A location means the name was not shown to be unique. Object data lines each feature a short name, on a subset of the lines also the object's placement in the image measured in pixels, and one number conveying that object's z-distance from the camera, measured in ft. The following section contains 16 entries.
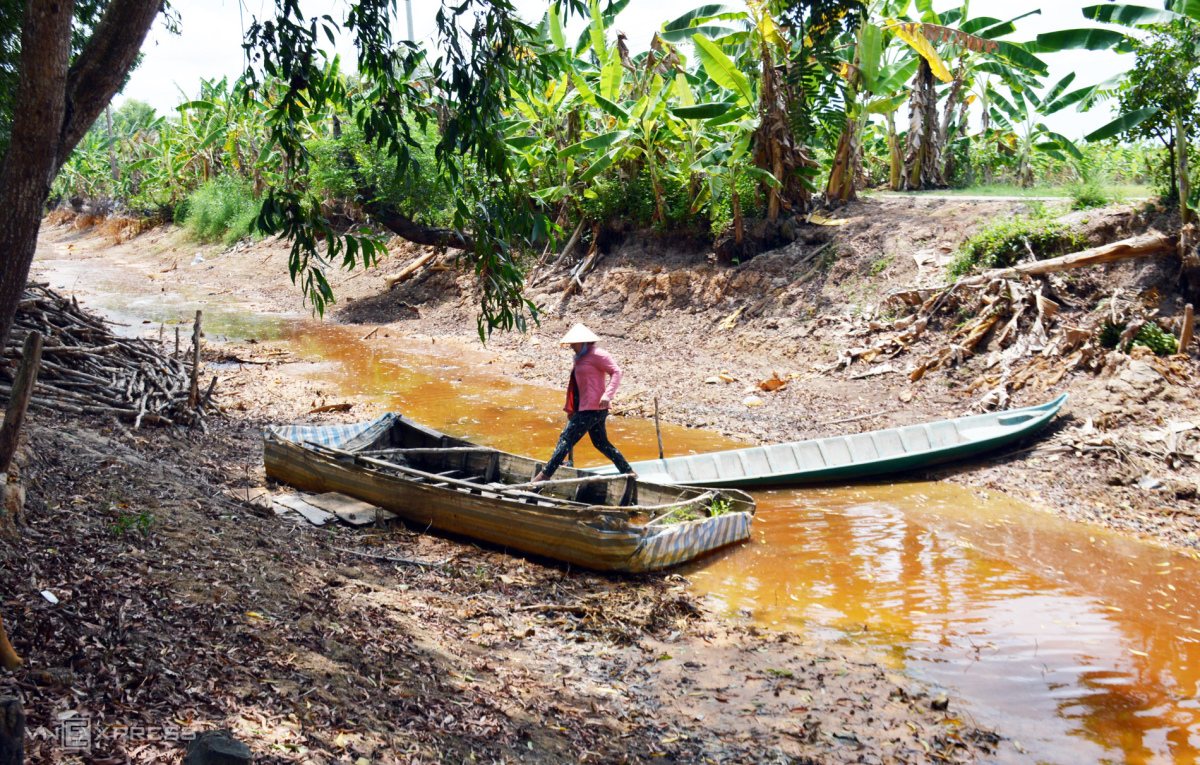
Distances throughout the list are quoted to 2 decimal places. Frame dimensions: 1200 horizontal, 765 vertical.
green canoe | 29.84
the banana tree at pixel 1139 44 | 34.73
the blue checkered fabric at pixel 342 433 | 28.50
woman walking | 25.64
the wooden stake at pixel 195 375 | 29.78
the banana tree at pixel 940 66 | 44.47
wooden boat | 21.74
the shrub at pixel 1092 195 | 42.42
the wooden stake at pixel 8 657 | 10.35
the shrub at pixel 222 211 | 102.42
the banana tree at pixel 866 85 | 45.36
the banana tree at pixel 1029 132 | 53.93
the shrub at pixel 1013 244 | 40.06
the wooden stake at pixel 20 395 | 14.49
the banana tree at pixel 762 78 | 45.44
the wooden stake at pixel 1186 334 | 31.99
